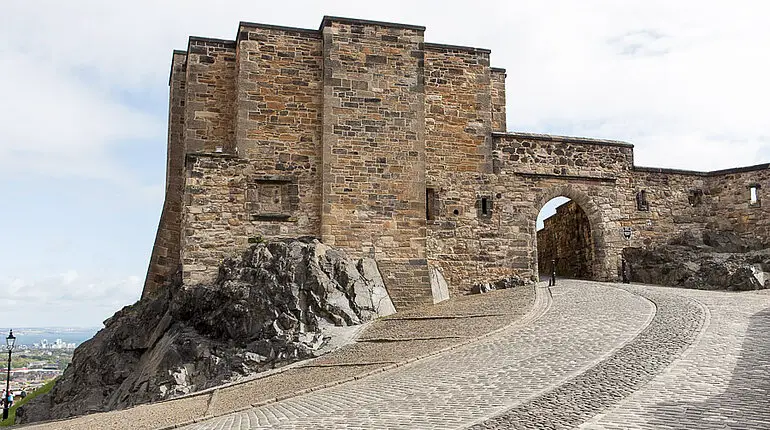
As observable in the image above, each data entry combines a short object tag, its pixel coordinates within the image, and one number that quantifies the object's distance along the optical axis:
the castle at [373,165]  18.42
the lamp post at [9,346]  20.77
